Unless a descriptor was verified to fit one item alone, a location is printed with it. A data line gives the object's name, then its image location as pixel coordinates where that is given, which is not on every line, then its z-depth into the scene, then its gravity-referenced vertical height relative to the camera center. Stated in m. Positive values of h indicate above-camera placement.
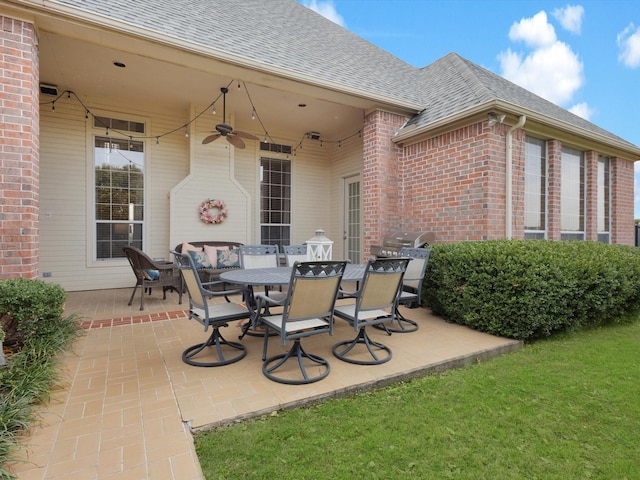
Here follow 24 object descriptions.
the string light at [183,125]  6.06 +2.52
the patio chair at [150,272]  4.86 -0.55
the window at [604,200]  7.07 +0.80
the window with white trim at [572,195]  6.23 +0.82
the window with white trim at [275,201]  8.30 +0.94
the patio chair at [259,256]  4.43 -0.26
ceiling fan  6.00 +1.99
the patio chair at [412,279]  4.06 -0.56
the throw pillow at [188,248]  6.18 -0.19
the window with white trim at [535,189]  5.60 +0.84
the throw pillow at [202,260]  6.00 -0.41
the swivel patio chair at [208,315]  2.92 -0.72
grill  5.32 -0.08
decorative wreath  6.87 +0.58
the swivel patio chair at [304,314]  2.56 -0.64
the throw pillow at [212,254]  6.20 -0.31
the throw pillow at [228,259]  6.28 -0.41
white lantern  3.84 -0.13
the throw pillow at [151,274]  5.02 -0.57
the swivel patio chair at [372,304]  2.97 -0.64
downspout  5.08 +0.78
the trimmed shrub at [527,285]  3.69 -0.59
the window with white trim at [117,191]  6.46 +0.95
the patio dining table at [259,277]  2.97 -0.39
